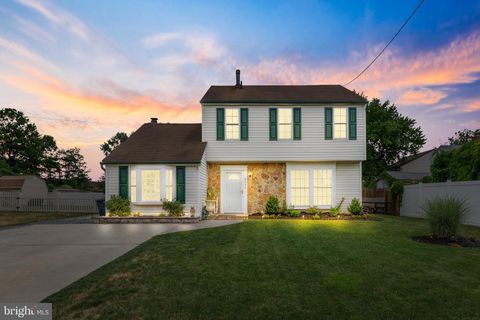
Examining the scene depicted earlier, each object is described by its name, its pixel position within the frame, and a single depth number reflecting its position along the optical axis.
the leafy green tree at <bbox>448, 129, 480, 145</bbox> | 59.59
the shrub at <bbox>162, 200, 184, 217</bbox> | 12.83
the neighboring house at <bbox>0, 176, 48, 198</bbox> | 28.72
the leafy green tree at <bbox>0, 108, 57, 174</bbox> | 40.22
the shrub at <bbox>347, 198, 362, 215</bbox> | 13.92
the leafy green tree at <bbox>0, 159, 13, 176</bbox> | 35.66
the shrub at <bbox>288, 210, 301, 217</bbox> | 13.68
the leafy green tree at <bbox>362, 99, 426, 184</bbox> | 33.34
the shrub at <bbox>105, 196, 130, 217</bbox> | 12.97
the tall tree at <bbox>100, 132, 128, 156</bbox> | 31.62
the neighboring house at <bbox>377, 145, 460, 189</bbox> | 36.81
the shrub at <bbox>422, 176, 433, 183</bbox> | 19.27
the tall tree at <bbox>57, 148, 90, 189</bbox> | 46.78
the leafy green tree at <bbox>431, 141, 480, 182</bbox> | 13.97
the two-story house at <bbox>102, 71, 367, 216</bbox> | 14.35
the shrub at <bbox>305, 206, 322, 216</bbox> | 13.87
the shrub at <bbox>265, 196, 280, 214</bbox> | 13.66
